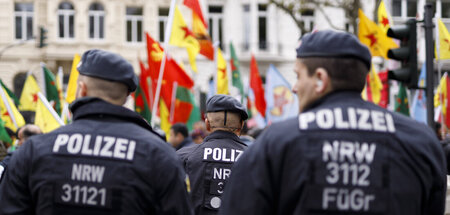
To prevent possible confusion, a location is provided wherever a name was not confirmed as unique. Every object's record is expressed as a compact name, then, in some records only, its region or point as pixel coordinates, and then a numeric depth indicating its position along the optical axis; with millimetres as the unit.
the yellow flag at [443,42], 12281
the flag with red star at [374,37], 13727
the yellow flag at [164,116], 13399
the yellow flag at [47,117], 9164
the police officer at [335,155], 2684
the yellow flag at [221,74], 15414
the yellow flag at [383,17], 14391
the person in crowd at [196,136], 10947
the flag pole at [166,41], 10958
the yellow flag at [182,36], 12953
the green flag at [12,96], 14627
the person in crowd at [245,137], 10102
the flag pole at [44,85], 15347
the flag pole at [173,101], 13703
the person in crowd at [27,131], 8031
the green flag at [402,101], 15961
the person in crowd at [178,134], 10352
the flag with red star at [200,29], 13633
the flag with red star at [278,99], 18297
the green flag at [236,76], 18203
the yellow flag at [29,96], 17172
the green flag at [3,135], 10685
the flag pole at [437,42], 12531
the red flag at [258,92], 18750
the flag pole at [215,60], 14586
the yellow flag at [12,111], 11023
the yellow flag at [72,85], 10602
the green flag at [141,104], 12570
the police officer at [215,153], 5098
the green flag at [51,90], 15014
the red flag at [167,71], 12664
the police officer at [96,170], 3098
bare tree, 21750
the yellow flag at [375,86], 16559
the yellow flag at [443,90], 15615
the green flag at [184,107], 14438
